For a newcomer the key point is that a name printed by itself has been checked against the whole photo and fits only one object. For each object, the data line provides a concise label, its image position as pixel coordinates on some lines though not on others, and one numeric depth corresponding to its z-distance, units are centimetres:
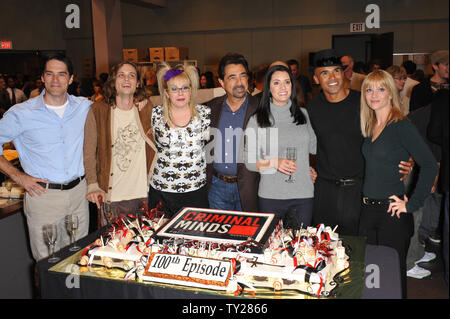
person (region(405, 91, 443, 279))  339
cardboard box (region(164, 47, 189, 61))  1050
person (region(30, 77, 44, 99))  696
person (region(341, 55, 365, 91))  546
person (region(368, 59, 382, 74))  632
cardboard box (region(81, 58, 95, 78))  1187
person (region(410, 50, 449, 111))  390
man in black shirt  265
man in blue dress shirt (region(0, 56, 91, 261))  263
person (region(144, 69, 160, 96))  754
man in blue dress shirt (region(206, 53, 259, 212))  294
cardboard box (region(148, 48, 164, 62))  1053
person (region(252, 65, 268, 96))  429
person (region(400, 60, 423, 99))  550
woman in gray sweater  258
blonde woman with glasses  271
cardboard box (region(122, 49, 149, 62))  1080
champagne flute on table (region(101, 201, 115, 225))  220
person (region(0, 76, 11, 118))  783
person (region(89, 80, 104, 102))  643
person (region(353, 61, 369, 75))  705
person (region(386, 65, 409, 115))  507
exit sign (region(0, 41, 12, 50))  1206
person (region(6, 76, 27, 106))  809
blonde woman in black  222
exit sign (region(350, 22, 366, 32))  933
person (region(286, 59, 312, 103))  596
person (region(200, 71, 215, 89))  782
